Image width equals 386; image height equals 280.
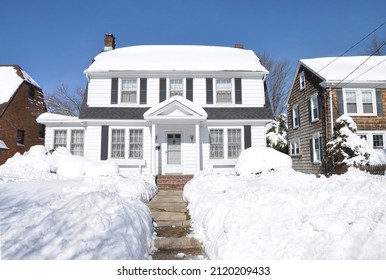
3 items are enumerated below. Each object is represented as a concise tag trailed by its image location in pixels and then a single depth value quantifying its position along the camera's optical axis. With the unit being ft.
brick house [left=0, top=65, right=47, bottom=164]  69.87
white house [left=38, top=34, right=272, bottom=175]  44.45
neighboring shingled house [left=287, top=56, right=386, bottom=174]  55.88
